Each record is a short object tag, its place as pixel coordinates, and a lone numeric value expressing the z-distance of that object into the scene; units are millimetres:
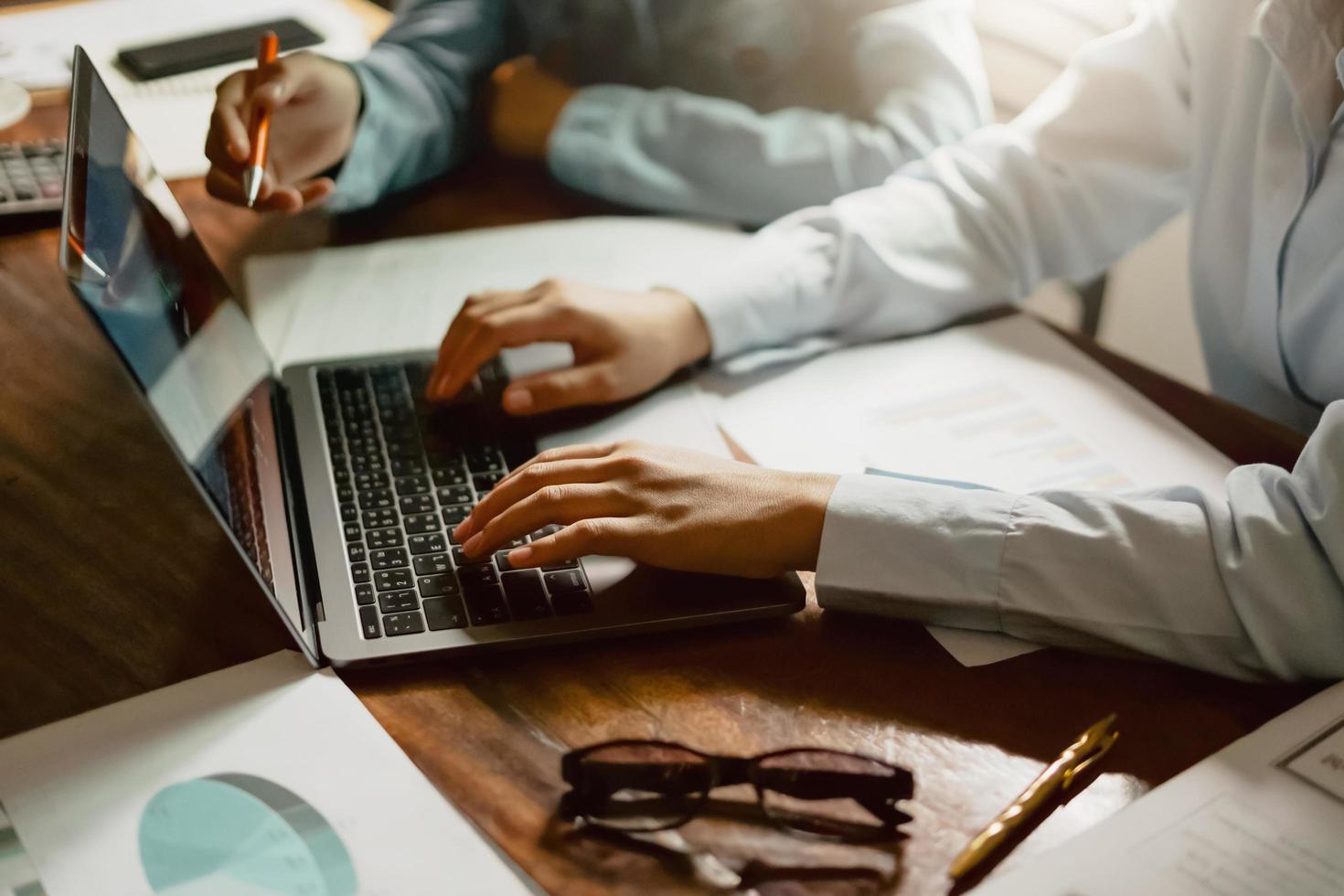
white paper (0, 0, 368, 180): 1203
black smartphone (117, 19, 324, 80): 1298
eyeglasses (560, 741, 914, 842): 565
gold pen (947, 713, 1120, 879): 551
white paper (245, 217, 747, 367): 1014
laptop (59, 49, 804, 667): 612
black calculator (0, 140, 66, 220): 1110
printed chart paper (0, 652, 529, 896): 542
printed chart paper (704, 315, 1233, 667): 840
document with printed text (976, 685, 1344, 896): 536
